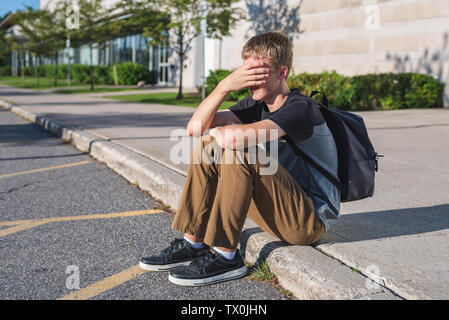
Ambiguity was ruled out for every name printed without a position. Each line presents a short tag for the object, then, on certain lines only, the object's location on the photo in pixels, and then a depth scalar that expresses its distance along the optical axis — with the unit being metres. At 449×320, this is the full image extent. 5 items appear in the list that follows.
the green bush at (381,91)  12.12
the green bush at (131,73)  28.61
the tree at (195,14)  16.05
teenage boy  2.58
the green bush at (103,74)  31.48
